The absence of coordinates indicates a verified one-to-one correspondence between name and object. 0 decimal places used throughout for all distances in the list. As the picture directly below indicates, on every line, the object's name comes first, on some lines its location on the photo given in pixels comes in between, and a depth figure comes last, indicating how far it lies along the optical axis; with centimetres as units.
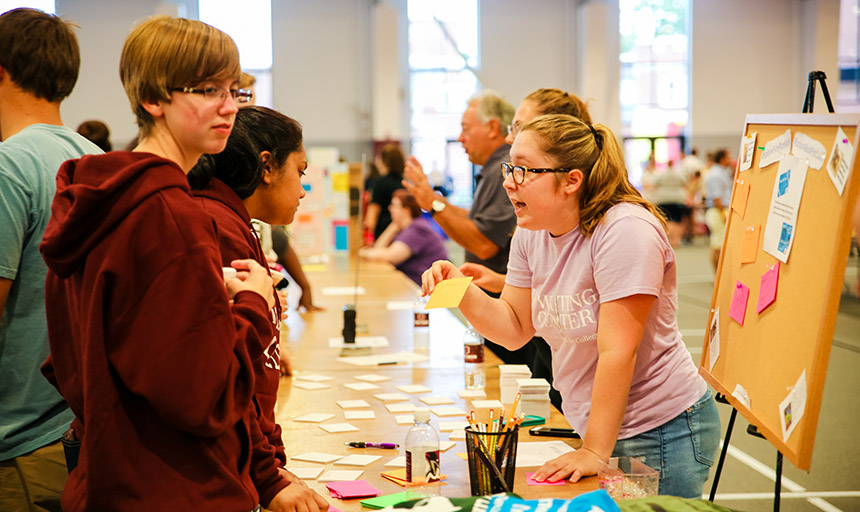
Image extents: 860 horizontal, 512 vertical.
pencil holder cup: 159
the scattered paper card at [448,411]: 234
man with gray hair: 367
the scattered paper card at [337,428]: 221
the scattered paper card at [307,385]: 276
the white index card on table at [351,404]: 247
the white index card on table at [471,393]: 256
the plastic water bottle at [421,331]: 342
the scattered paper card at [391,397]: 255
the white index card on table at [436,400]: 248
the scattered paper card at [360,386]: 271
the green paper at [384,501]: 162
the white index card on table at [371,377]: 285
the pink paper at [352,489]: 169
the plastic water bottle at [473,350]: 288
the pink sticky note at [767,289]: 175
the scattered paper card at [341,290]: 518
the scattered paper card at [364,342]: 349
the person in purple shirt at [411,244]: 570
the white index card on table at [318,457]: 195
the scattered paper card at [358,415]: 234
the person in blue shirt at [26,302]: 180
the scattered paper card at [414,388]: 265
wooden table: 182
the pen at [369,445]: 205
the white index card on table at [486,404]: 240
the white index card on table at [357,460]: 192
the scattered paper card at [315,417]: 233
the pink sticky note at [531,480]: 173
